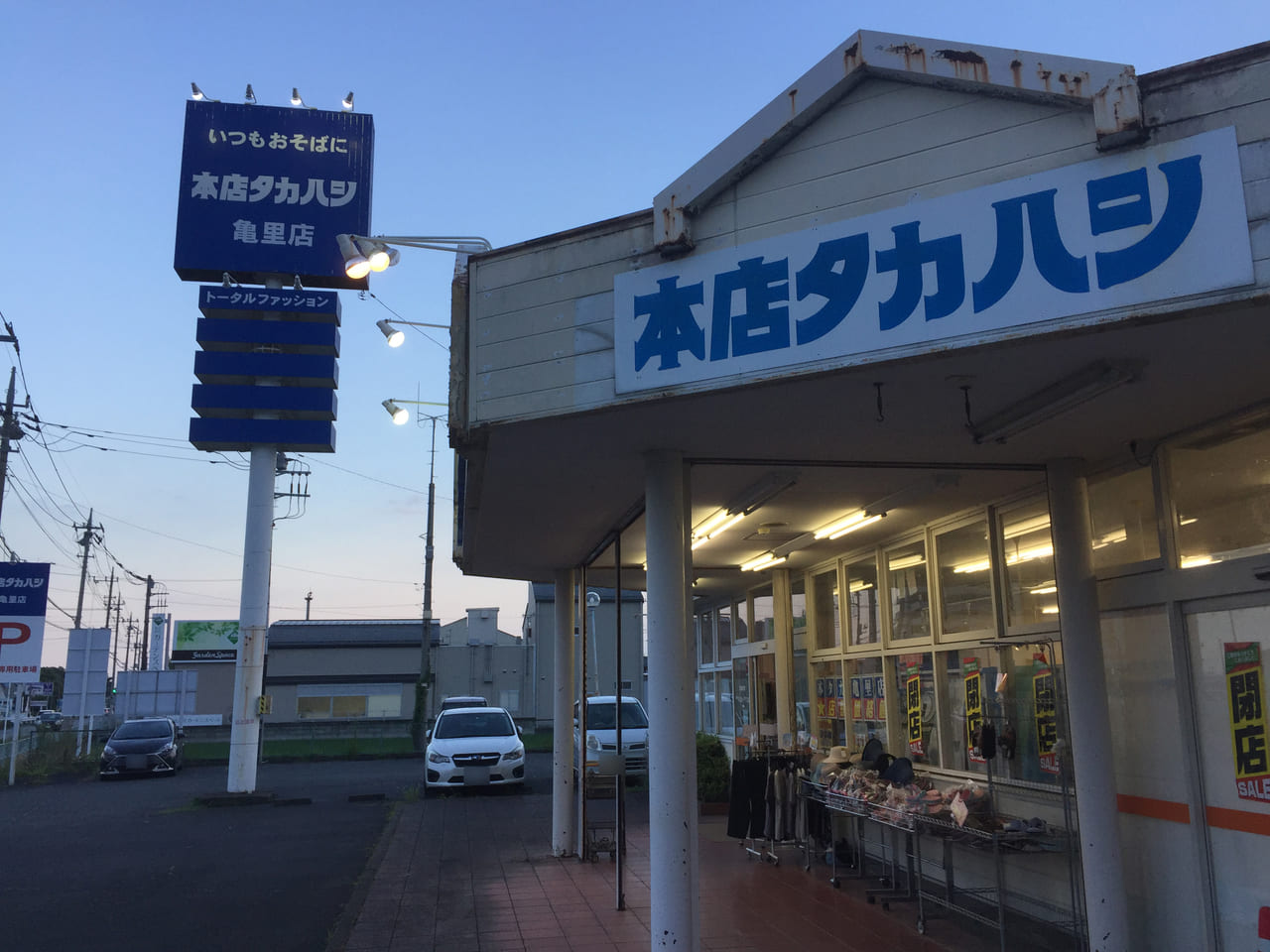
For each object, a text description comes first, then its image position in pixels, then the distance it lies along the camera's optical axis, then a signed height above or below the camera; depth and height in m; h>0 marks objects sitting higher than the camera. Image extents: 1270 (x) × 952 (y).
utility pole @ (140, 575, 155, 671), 60.44 +3.51
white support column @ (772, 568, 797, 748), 12.34 +0.37
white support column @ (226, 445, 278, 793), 18.23 +1.11
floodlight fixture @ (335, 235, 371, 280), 8.69 +3.71
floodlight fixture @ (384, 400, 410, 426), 14.09 +3.82
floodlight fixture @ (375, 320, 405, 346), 11.47 +3.95
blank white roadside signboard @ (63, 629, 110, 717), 26.31 +0.47
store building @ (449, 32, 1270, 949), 4.10 +1.39
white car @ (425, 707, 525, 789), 17.62 -1.32
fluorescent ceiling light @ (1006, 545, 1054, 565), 7.47 +0.91
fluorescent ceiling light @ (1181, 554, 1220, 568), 5.74 +0.65
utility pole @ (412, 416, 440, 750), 29.33 +0.45
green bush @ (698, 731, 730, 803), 13.97 -1.38
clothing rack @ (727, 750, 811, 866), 10.02 -1.22
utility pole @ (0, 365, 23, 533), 24.08 +6.03
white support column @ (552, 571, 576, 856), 11.18 -0.57
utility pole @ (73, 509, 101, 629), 48.03 +6.78
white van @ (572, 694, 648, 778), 17.85 -0.98
